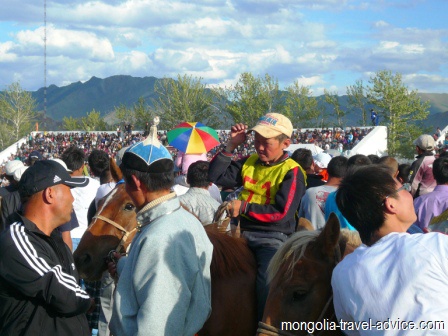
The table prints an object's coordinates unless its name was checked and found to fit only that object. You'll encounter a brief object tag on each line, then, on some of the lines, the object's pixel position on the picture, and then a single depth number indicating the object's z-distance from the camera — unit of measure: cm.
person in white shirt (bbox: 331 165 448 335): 209
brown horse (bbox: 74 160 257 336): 366
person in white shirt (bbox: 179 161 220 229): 599
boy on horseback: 399
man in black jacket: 303
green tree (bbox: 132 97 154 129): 7900
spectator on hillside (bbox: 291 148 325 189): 718
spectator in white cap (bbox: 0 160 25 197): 661
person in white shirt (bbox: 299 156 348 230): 569
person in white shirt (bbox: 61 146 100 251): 715
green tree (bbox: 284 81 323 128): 6875
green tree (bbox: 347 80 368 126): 6488
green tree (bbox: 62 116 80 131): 8954
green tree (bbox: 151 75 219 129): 7062
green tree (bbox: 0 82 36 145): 7994
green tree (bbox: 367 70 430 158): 5412
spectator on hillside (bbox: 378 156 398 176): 674
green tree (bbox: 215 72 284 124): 6688
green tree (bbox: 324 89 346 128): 6594
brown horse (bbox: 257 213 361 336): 270
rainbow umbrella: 849
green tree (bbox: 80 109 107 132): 8582
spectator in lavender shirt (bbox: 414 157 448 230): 563
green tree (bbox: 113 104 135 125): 8338
